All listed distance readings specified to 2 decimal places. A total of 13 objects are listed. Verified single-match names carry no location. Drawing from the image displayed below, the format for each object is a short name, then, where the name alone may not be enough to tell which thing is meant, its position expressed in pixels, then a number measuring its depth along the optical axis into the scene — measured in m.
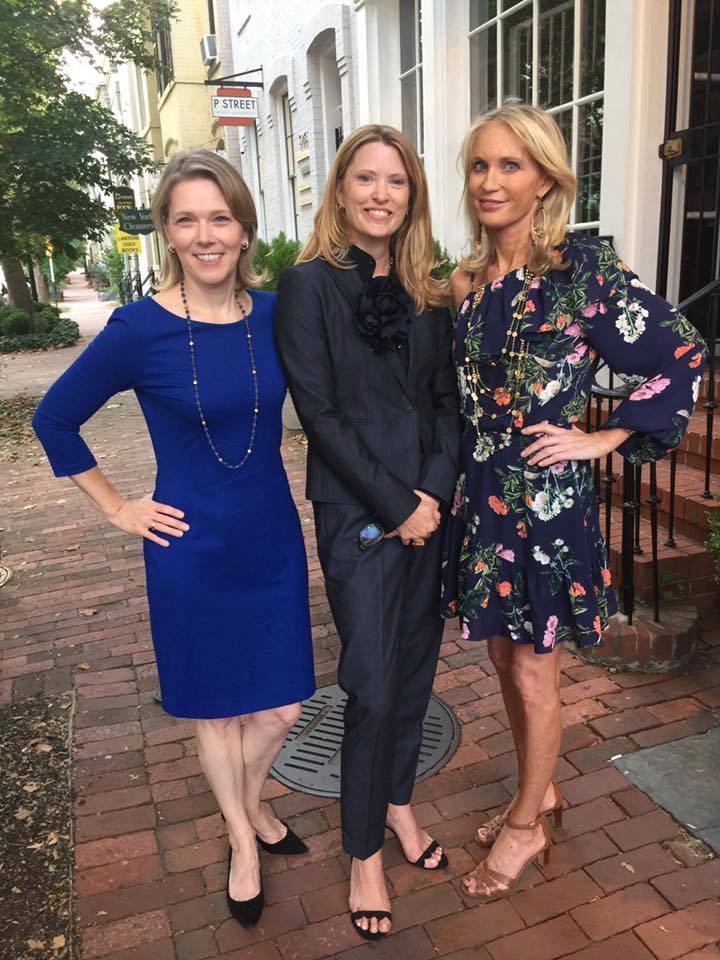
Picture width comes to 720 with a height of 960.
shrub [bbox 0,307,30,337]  19.06
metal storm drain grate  2.90
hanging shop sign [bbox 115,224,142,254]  14.48
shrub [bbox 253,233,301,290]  7.14
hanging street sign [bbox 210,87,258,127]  12.09
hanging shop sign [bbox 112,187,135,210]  13.78
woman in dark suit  2.06
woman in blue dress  2.04
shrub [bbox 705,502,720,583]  3.30
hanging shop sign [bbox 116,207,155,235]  12.68
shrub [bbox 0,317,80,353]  18.66
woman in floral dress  2.00
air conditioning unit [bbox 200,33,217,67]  15.28
